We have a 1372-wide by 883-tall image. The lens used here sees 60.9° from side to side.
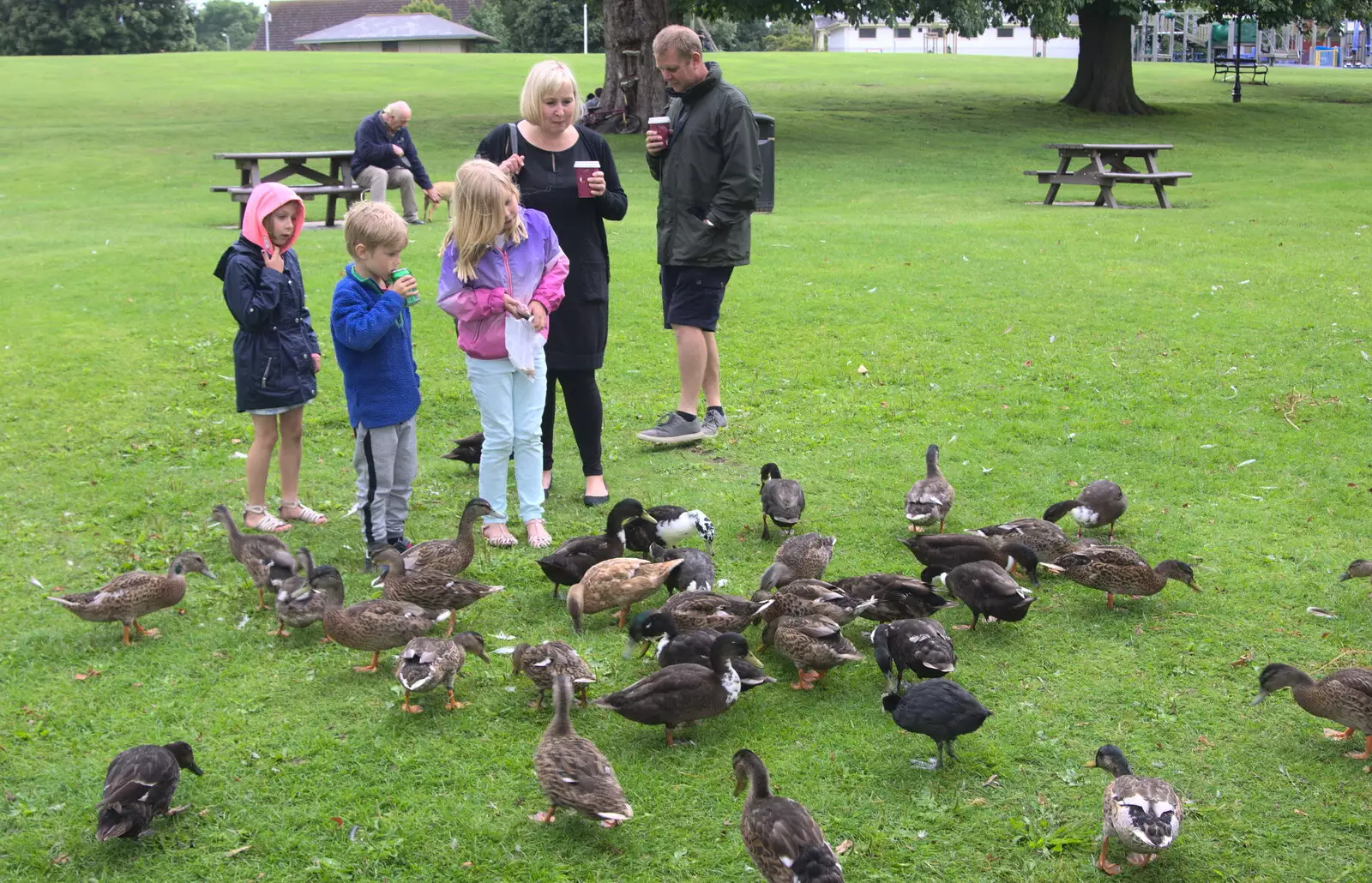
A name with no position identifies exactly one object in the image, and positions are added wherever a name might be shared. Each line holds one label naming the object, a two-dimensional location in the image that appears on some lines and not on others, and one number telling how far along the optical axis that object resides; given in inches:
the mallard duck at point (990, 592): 243.1
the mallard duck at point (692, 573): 267.0
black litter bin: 743.7
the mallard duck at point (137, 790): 177.8
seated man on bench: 758.5
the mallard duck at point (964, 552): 266.0
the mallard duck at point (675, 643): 221.9
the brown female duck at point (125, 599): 245.6
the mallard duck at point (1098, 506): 299.0
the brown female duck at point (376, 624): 234.7
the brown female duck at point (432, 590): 250.7
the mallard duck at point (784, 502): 297.1
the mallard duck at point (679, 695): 207.8
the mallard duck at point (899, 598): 249.4
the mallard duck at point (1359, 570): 259.3
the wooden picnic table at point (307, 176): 783.1
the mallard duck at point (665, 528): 290.4
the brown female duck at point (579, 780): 182.1
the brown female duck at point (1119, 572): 257.0
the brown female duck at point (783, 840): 163.2
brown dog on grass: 656.4
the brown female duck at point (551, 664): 220.8
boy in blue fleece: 273.6
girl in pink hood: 289.1
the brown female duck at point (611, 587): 255.6
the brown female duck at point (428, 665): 215.2
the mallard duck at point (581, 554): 266.5
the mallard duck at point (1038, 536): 282.0
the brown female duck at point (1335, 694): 200.8
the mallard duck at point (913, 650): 221.1
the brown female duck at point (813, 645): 226.5
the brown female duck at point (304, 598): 249.3
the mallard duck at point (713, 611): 244.2
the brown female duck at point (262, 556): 261.7
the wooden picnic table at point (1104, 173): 826.8
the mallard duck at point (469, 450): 350.6
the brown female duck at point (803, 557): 265.9
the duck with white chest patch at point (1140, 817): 169.8
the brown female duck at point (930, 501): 299.3
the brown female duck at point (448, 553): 266.4
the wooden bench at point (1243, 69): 1948.8
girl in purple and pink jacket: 279.0
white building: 3752.5
